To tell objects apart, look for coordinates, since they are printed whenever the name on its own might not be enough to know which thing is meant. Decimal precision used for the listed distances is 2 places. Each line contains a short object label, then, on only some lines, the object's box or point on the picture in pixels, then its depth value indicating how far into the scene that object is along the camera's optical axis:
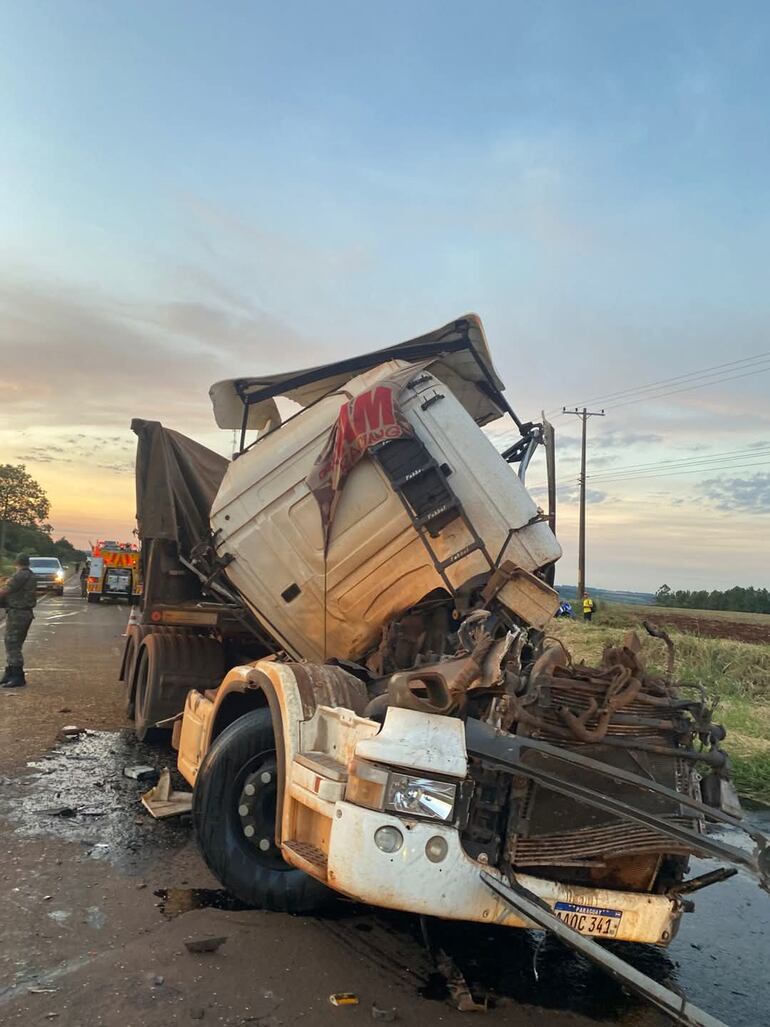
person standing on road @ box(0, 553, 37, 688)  10.52
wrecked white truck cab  3.17
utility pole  40.41
